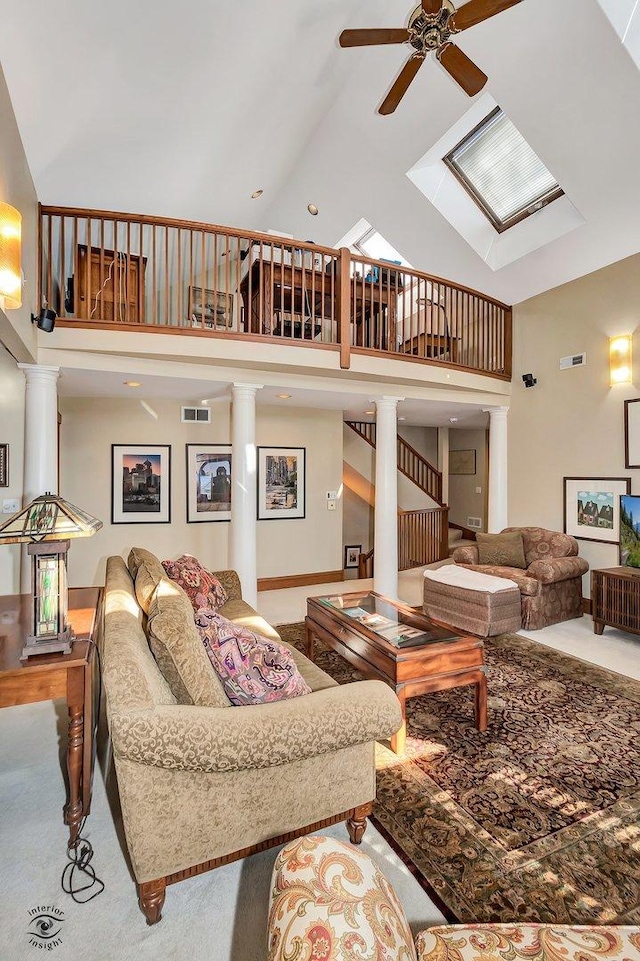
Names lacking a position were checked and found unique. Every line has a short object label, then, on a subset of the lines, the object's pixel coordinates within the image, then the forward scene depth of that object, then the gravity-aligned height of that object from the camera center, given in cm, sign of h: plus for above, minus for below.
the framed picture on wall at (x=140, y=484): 537 -2
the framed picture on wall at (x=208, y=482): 566 +1
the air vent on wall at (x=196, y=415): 561 +84
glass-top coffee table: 249 -99
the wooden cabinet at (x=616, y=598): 399 -105
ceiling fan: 273 +291
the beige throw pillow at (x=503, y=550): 507 -76
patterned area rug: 161 -146
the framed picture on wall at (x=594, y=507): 471 -26
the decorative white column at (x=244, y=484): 445 -1
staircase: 701 -60
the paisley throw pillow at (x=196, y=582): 314 -72
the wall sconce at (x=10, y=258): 216 +111
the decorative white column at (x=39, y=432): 365 +41
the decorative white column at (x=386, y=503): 524 -23
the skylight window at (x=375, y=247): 703 +380
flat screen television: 429 -46
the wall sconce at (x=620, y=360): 462 +127
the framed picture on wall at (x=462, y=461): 902 +44
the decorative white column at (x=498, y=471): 596 +15
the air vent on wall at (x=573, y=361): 508 +140
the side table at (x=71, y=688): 173 -80
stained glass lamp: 183 -34
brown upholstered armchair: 442 -94
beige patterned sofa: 139 -93
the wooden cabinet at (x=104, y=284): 394 +186
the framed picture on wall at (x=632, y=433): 453 +51
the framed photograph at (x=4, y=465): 325 +13
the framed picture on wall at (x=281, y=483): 604 +0
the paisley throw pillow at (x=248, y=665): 172 -72
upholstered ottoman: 419 -114
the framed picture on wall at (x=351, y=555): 751 -120
